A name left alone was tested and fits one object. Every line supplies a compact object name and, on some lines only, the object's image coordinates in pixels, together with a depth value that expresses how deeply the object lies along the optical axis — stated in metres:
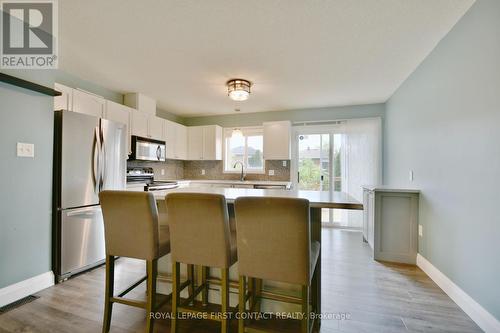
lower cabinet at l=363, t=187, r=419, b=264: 2.81
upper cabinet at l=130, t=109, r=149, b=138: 3.67
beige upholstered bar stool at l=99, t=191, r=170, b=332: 1.50
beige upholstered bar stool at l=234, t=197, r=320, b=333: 1.21
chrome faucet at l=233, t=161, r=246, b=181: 5.11
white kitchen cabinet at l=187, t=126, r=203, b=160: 5.09
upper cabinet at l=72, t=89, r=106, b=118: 2.85
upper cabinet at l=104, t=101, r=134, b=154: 3.27
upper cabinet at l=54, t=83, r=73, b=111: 2.62
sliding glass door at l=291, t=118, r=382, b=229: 4.29
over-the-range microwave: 3.66
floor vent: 1.86
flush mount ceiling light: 3.02
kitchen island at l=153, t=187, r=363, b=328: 1.46
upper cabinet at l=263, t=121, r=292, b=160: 4.55
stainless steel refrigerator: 2.34
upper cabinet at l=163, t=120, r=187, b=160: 4.54
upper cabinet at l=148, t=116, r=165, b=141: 4.04
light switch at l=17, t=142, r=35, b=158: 2.04
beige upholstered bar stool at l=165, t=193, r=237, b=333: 1.35
